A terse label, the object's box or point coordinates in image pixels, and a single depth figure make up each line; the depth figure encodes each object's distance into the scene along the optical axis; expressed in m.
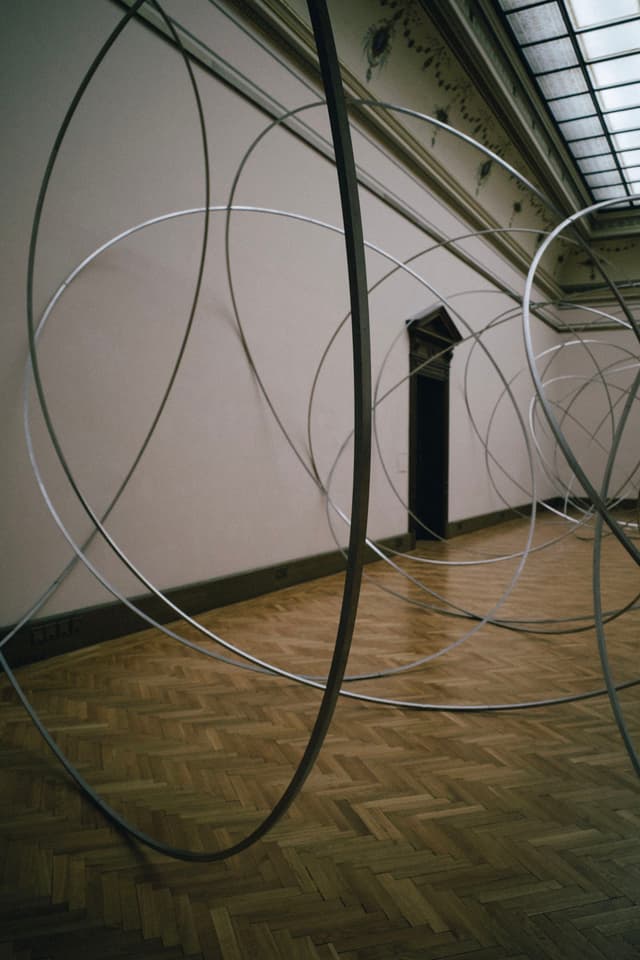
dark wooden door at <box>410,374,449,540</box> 9.97
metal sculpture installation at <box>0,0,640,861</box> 1.29
